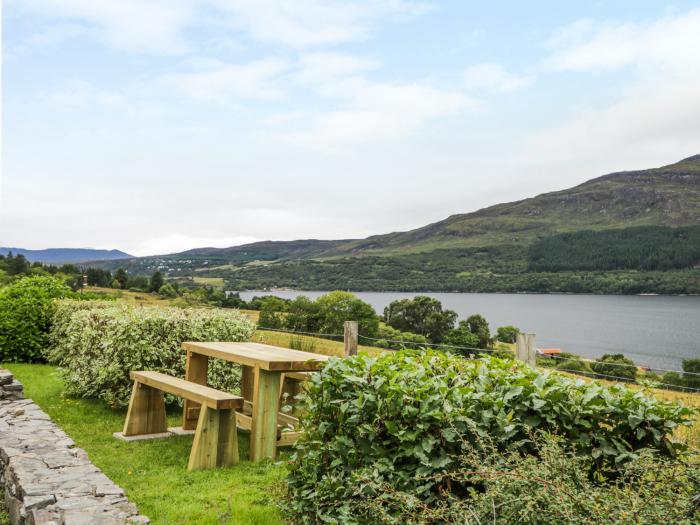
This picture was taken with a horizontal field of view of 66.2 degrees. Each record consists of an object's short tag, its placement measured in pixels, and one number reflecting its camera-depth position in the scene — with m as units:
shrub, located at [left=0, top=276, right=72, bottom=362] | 13.34
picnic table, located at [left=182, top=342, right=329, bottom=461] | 5.52
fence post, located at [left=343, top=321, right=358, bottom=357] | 10.13
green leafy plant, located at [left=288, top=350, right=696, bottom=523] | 3.33
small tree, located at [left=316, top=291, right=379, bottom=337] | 35.56
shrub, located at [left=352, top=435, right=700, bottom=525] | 2.45
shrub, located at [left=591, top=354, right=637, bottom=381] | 23.76
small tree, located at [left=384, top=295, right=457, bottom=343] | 48.31
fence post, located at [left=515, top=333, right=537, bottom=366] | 8.77
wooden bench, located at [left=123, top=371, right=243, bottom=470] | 5.54
